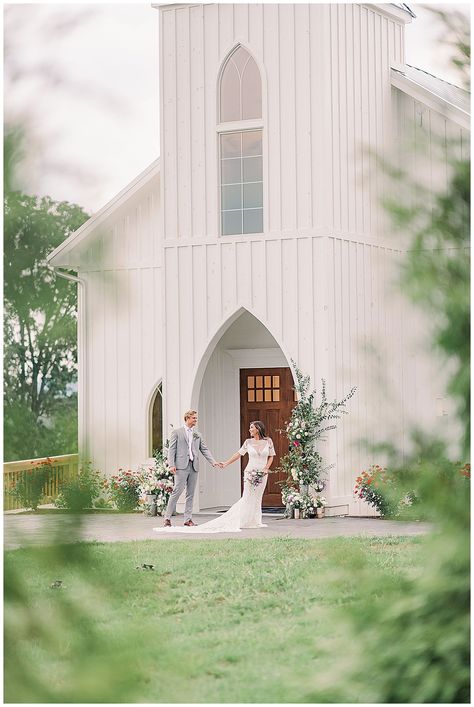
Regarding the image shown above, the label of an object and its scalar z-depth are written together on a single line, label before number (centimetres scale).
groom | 1689
